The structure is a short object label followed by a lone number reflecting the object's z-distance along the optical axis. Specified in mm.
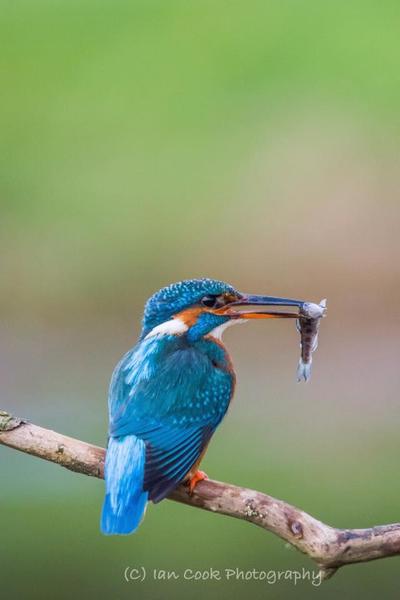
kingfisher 7656
